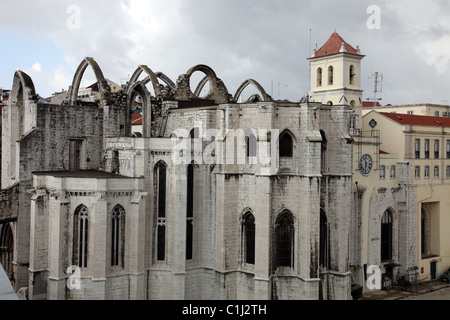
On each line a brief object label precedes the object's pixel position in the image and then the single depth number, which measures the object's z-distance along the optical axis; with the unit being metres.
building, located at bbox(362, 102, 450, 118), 66.88
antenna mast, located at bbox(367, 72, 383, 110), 57.38
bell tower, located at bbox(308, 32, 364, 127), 51.00
